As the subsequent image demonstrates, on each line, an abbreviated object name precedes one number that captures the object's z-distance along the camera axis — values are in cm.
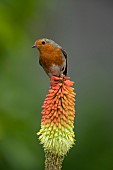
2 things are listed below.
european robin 478
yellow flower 493
